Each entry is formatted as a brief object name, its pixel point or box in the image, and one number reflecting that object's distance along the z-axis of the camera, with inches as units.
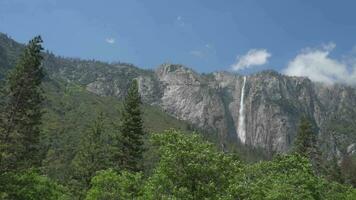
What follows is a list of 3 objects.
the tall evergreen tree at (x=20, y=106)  1908.2
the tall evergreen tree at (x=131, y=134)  2415.1
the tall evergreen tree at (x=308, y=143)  3120.1
